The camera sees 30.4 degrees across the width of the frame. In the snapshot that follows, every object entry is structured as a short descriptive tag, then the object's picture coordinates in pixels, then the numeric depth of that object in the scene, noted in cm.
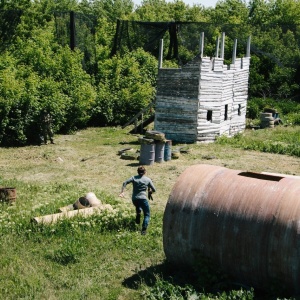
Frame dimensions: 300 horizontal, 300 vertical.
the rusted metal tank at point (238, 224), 892
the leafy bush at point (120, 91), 3247
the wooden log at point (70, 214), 1321
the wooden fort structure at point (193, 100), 2628
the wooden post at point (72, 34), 3597
